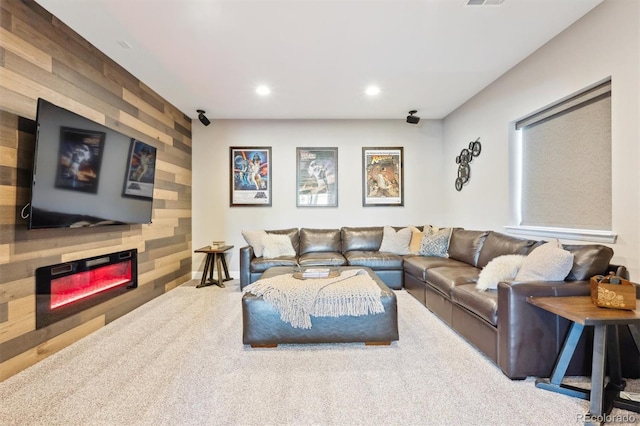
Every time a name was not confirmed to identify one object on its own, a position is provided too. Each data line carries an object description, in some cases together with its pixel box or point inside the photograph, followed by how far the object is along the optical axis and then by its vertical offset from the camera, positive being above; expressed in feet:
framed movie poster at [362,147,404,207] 16.74 +2.18
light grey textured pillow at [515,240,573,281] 6.64 -1.11
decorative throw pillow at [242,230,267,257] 13.94 -1.17
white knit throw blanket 7.68 -2.25
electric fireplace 7.36 -2.09
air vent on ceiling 7.07 +5.29
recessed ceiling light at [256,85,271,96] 12.00 +5.33
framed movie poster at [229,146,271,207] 16.37 +2.22
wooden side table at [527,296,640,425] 4.92 -2.56
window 7.54 +1.54
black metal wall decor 13.23 +2.80
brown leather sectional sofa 6.31 -2.20
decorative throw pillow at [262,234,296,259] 13.80 -1.50
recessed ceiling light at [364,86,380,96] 12.19 +5.42
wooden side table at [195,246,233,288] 14.19 -2.46
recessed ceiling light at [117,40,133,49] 8.73 +5.22
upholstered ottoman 7.75 -3.00
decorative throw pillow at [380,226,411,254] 14.40 -1.22
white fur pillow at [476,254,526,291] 7.60 -1.45
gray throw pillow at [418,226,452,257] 13.19 -1.21
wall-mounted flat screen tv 6.84 +1.15
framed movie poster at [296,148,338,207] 16.56 +2.23
